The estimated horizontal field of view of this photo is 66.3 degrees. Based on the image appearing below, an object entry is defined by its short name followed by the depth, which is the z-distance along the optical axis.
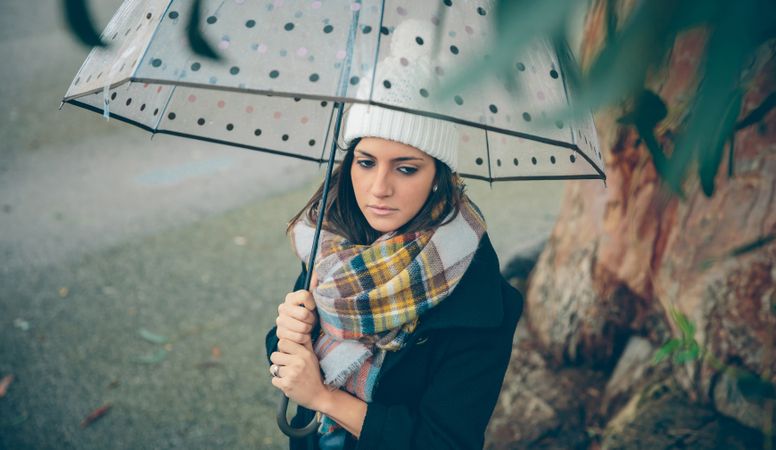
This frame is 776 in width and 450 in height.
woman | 1.66
